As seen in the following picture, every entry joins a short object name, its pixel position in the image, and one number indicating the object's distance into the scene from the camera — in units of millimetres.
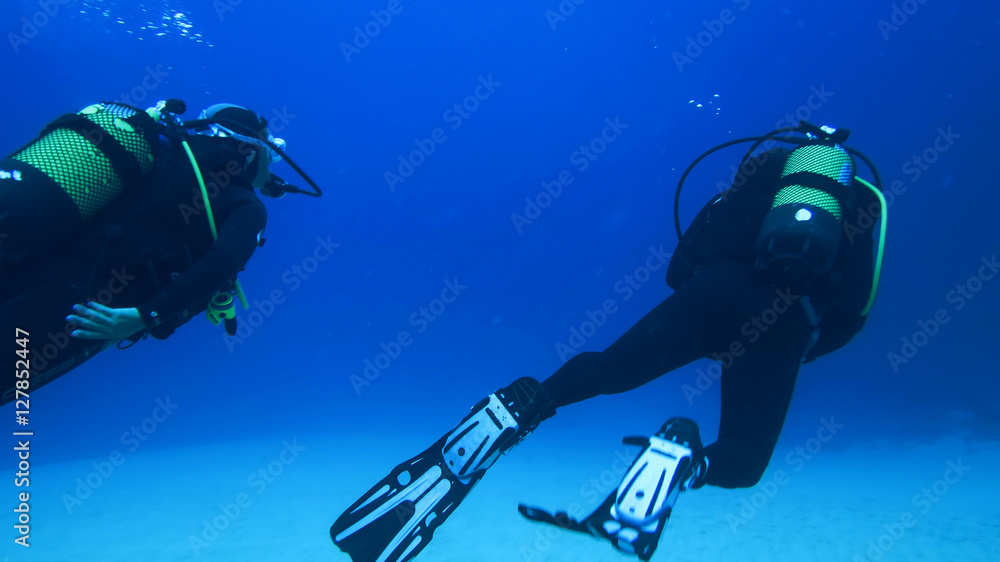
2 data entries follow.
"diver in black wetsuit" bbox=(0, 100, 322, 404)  2400
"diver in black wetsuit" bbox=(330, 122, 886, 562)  2453
